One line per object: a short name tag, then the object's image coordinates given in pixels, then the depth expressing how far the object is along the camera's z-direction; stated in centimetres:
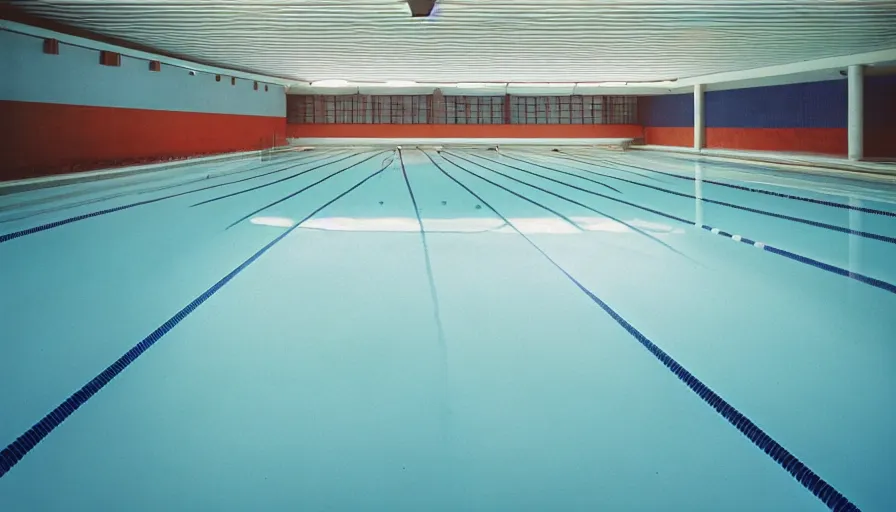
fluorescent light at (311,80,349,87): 2191
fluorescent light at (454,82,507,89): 2256
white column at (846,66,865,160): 1361
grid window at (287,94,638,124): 2680
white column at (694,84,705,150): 2017
